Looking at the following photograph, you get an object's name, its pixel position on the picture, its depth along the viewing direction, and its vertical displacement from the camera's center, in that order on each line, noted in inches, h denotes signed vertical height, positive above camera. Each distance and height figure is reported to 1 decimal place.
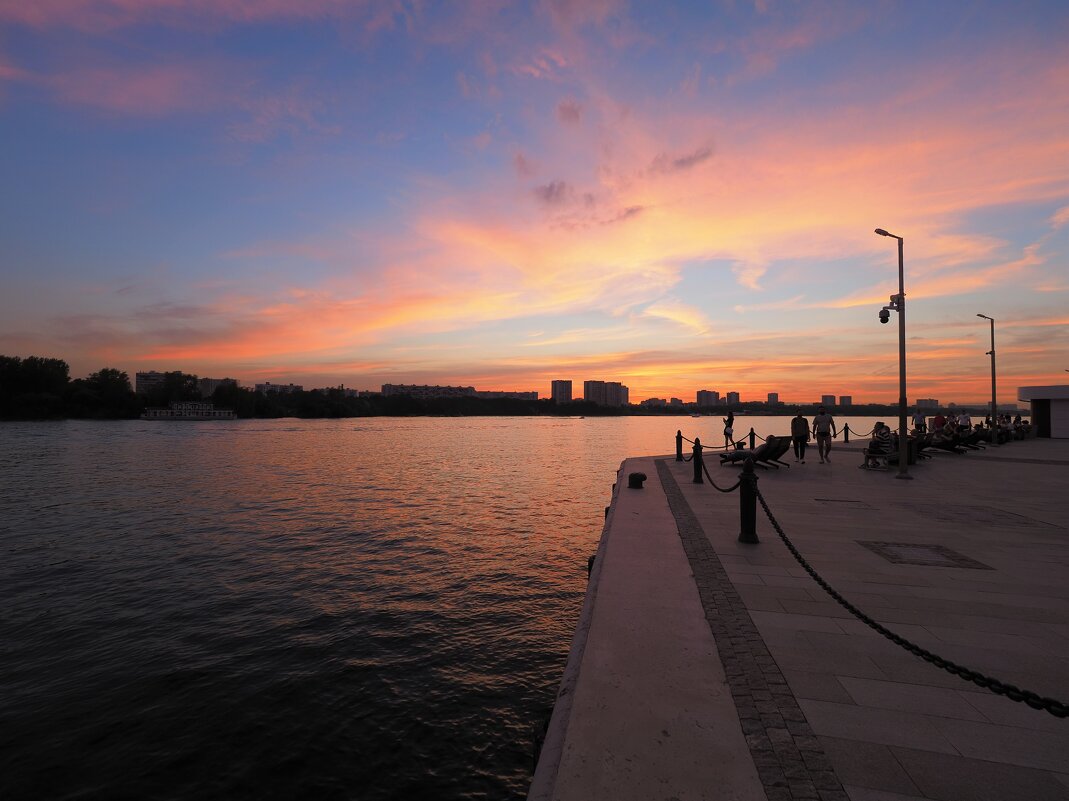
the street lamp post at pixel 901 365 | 631.2 +61.6
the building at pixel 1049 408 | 1330.0 +16.7
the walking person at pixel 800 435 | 814.0 -32.7
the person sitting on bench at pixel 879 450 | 723.4 -49.7
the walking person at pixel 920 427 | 980.6 -25.5
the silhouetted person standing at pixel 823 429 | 807.1 -23.6
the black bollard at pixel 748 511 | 330.0 -61.3
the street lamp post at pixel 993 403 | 1173.7 +27.1
